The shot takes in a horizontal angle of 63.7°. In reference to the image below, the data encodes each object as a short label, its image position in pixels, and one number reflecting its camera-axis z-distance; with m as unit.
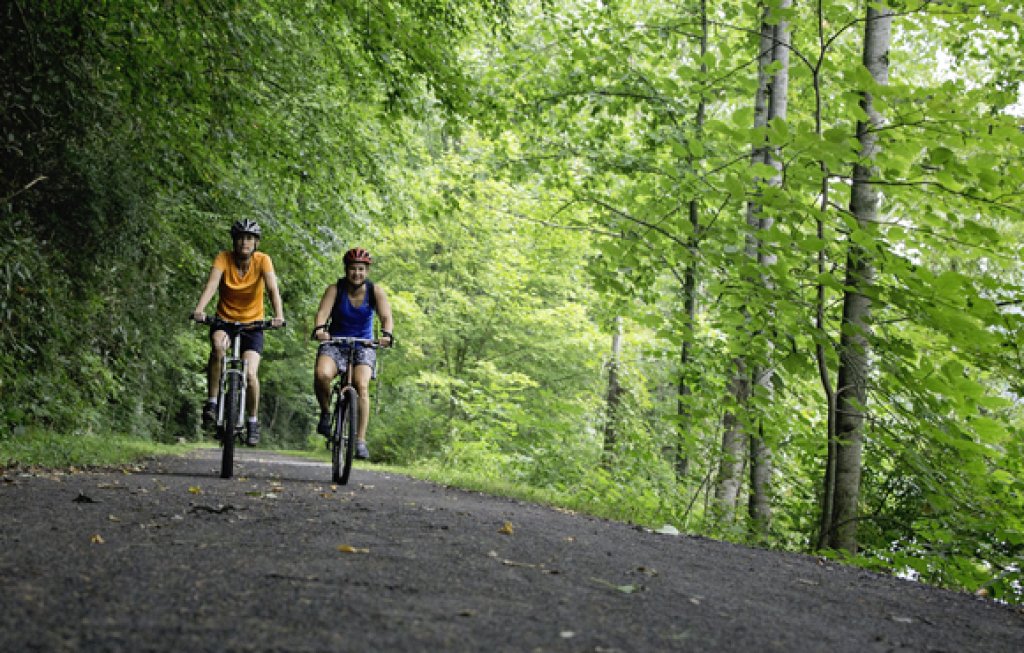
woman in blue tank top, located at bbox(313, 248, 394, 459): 8.07
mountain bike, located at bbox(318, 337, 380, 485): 8.09
